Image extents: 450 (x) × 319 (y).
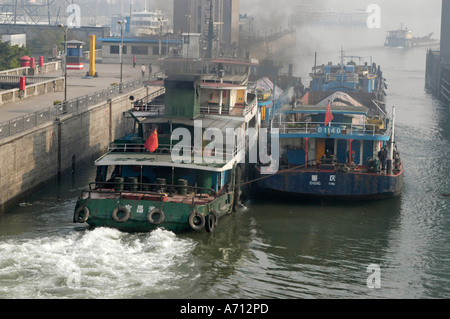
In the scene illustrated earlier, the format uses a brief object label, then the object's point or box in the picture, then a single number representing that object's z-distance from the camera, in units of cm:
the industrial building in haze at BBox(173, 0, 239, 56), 11056
